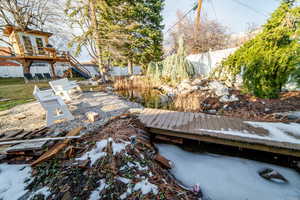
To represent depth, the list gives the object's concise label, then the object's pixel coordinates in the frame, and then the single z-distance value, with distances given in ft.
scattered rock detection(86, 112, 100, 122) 9.01
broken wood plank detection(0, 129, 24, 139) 6.96
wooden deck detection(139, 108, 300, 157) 5.88
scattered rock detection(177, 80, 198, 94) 16.95
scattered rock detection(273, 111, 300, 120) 8.16
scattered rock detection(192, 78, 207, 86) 18.60
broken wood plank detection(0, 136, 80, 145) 5.82
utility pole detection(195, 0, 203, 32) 26.15
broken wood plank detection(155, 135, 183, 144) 7.84
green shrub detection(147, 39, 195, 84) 21.20
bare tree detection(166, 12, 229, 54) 33.30
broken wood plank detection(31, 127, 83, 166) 4.96
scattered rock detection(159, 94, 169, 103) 15.51
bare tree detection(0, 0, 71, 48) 31.86
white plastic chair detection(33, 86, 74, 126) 8.52
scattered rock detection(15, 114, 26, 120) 9.68
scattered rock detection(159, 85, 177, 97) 16.90
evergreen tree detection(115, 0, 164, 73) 28.68
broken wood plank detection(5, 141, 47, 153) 5.45
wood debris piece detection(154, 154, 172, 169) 5.75
